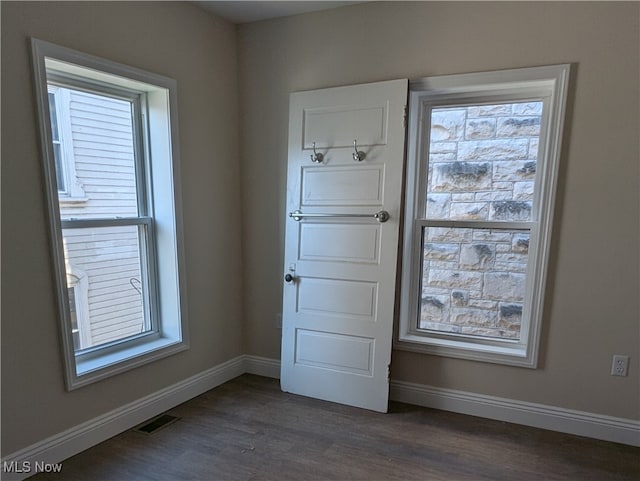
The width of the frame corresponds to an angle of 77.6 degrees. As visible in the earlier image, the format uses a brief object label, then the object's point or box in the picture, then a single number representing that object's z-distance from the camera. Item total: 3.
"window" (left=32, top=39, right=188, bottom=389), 2.04
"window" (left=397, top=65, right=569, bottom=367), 2.35
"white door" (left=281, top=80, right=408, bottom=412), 2.56
